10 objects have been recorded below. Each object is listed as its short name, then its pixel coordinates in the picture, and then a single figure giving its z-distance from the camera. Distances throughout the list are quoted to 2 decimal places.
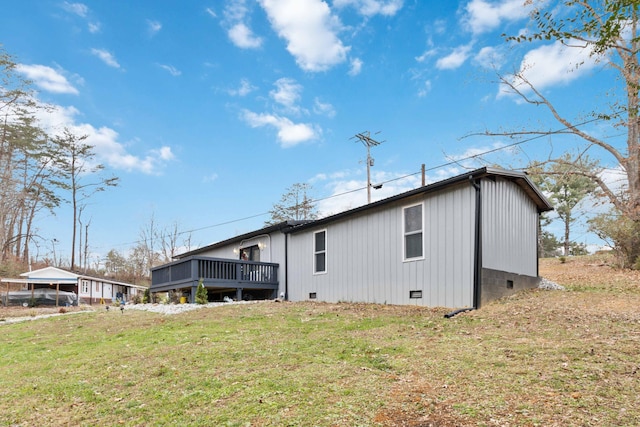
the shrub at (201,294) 12.70
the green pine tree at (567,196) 25.35
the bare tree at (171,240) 37.34
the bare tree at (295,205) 33.28
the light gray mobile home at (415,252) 8.59
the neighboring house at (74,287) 22.56
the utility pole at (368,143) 25.62
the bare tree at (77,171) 32.03
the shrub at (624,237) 13.58
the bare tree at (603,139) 13.23
